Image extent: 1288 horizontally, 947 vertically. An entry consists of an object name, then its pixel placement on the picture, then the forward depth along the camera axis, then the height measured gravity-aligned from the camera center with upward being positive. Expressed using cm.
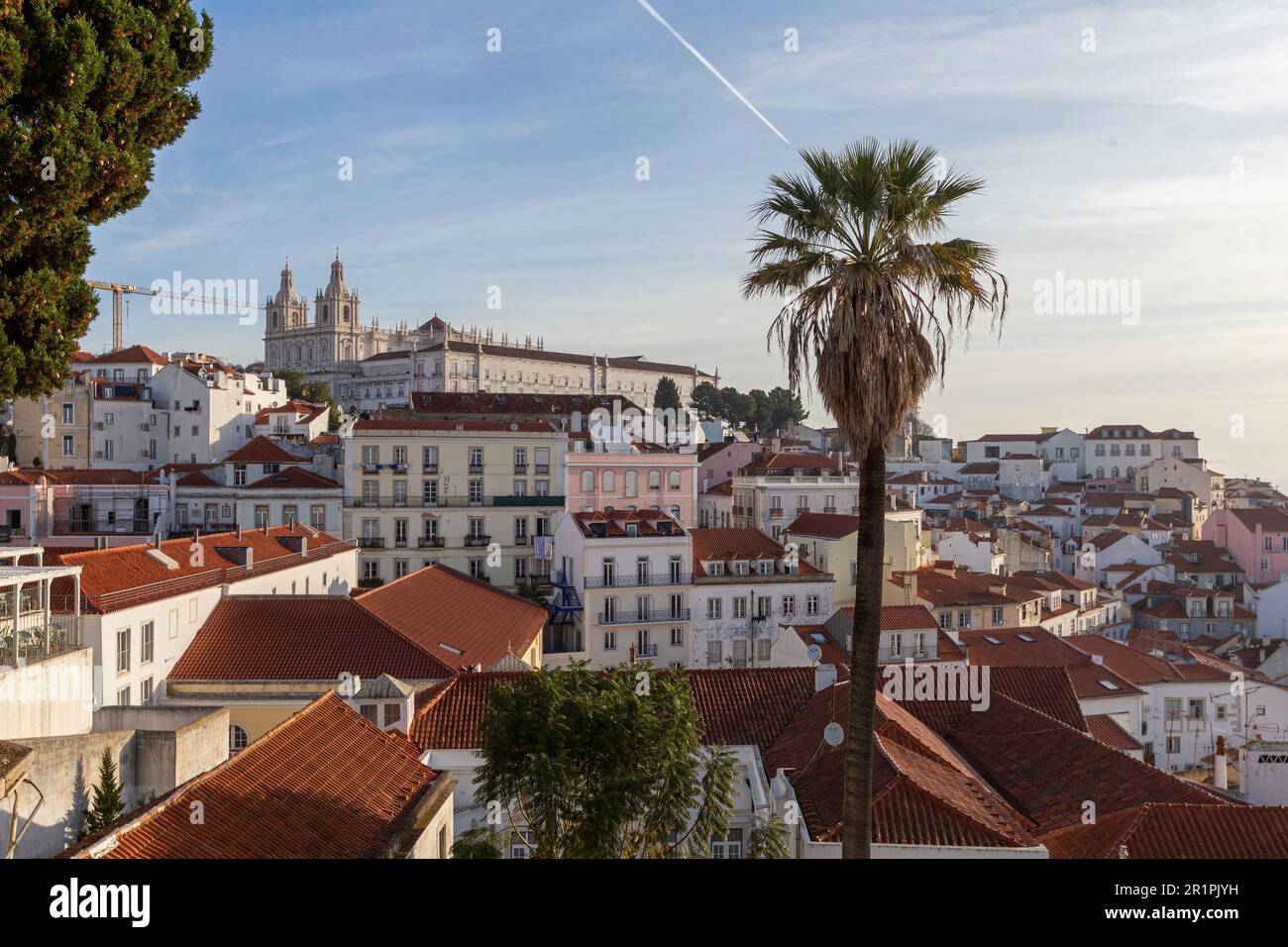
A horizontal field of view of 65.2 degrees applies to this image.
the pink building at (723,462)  8438 -35
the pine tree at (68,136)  1460 +483
